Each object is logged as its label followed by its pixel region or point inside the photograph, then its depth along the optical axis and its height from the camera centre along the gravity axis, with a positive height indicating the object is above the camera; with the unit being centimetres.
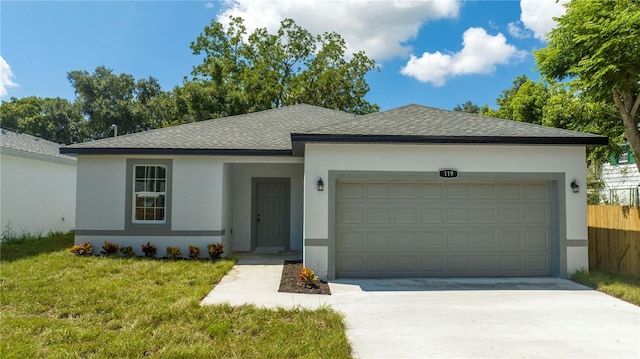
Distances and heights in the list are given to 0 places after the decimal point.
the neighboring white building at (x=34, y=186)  1139 +30
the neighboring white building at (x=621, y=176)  1498 +104
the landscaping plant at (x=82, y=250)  934 -132
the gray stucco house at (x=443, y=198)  773 +4
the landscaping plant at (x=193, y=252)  943 -135
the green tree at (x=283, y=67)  2598 +943
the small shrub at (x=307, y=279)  705 -149
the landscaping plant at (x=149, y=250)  949 -133
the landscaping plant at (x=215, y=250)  952 -131
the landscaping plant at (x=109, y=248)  945 -130
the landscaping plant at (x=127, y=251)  944 -135
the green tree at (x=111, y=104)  3173 +784
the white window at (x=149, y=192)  1000 +12
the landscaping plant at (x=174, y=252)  946 -136
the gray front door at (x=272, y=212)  1144 -43
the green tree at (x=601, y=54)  711 +297
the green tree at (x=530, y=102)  1794 +470
